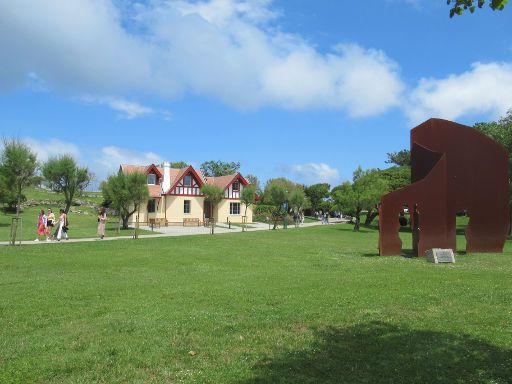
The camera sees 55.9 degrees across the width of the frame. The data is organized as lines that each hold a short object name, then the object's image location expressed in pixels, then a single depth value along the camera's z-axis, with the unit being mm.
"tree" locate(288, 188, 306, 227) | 53856
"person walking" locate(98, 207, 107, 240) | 27214
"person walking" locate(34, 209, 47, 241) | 25006
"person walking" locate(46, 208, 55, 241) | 26433
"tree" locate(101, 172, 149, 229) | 39062
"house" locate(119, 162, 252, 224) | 48781
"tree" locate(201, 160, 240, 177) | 93500
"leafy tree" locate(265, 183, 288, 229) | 50812
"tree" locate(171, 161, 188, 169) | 94656
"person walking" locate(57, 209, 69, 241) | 25047
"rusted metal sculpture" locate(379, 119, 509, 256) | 18312
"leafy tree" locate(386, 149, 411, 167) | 86625
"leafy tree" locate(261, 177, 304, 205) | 66600
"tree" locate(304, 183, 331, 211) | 73125
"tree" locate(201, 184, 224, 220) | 49406
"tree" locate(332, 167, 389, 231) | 46844
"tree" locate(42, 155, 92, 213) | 45312
